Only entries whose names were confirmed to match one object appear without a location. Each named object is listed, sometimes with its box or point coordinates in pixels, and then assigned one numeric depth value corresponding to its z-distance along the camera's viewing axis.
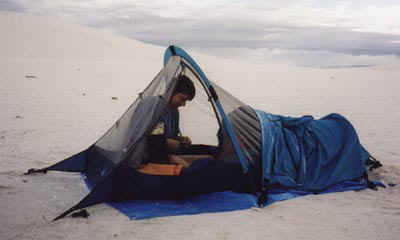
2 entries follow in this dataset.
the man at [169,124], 5.62
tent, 5.23
